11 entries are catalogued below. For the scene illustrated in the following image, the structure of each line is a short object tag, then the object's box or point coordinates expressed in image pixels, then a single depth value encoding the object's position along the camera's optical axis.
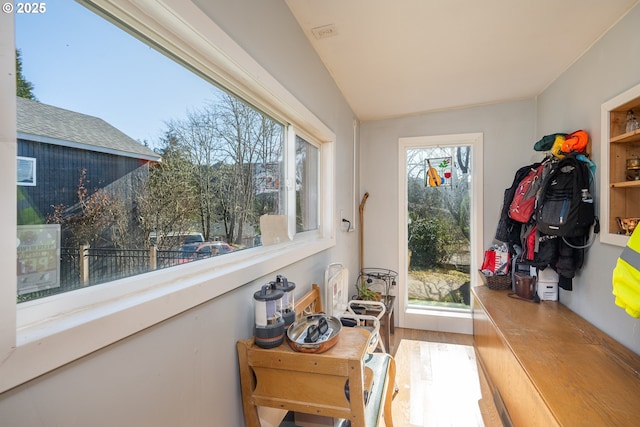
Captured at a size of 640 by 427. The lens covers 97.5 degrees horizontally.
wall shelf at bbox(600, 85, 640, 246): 1.69
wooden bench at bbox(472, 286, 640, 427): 1.16
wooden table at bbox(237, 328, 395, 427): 0.98
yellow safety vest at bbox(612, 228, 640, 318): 1.18
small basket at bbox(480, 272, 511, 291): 2.66
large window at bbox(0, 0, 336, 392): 0.56
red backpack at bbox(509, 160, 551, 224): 2.32
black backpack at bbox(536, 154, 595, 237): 1.90
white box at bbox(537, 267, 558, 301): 2.34
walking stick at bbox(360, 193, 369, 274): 3.40
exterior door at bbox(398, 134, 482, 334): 3.13
